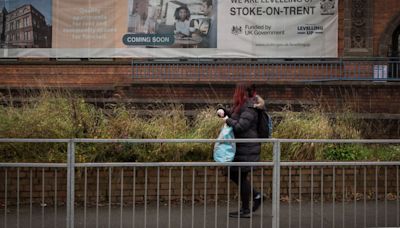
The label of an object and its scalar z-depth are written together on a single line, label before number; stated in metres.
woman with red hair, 6.83
